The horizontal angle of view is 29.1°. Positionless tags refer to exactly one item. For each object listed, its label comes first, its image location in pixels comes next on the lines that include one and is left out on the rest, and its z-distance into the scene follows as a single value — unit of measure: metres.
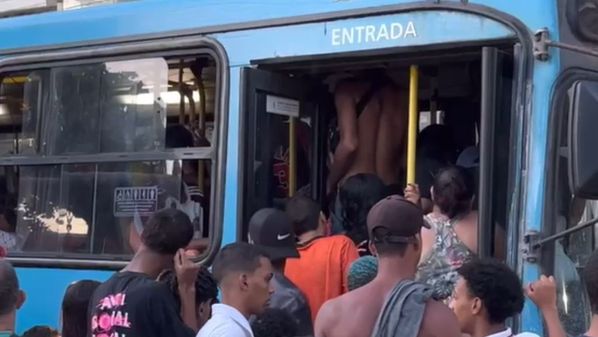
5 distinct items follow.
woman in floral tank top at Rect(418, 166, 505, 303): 4.84
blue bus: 4.62
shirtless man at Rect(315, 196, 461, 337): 3.86
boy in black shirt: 4.09
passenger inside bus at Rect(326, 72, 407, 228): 5.73
